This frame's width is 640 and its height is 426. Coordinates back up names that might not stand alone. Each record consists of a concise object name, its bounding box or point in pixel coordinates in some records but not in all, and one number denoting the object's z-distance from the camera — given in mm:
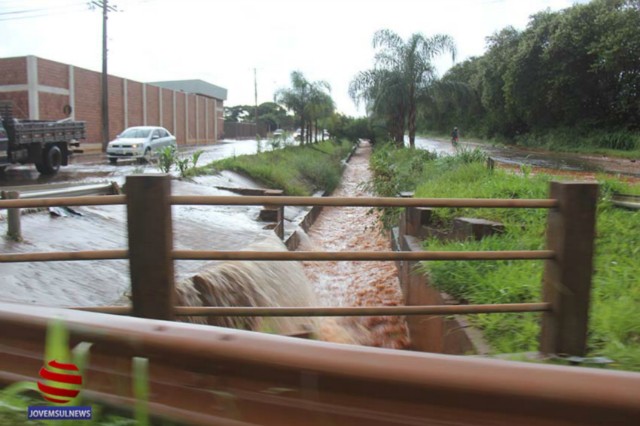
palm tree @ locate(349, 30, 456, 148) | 23547
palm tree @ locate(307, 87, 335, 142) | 35281
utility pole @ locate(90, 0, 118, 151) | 30611
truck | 14234
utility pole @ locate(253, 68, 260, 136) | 70562
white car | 21156
